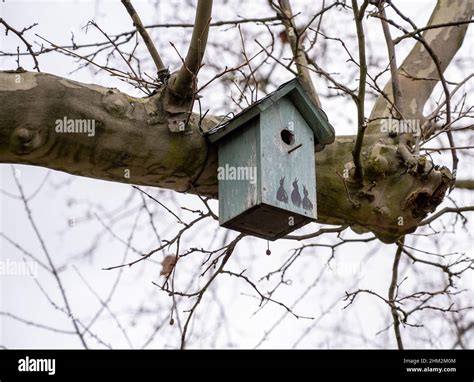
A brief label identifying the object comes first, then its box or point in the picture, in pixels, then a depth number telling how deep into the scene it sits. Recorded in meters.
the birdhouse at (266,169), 2.92
